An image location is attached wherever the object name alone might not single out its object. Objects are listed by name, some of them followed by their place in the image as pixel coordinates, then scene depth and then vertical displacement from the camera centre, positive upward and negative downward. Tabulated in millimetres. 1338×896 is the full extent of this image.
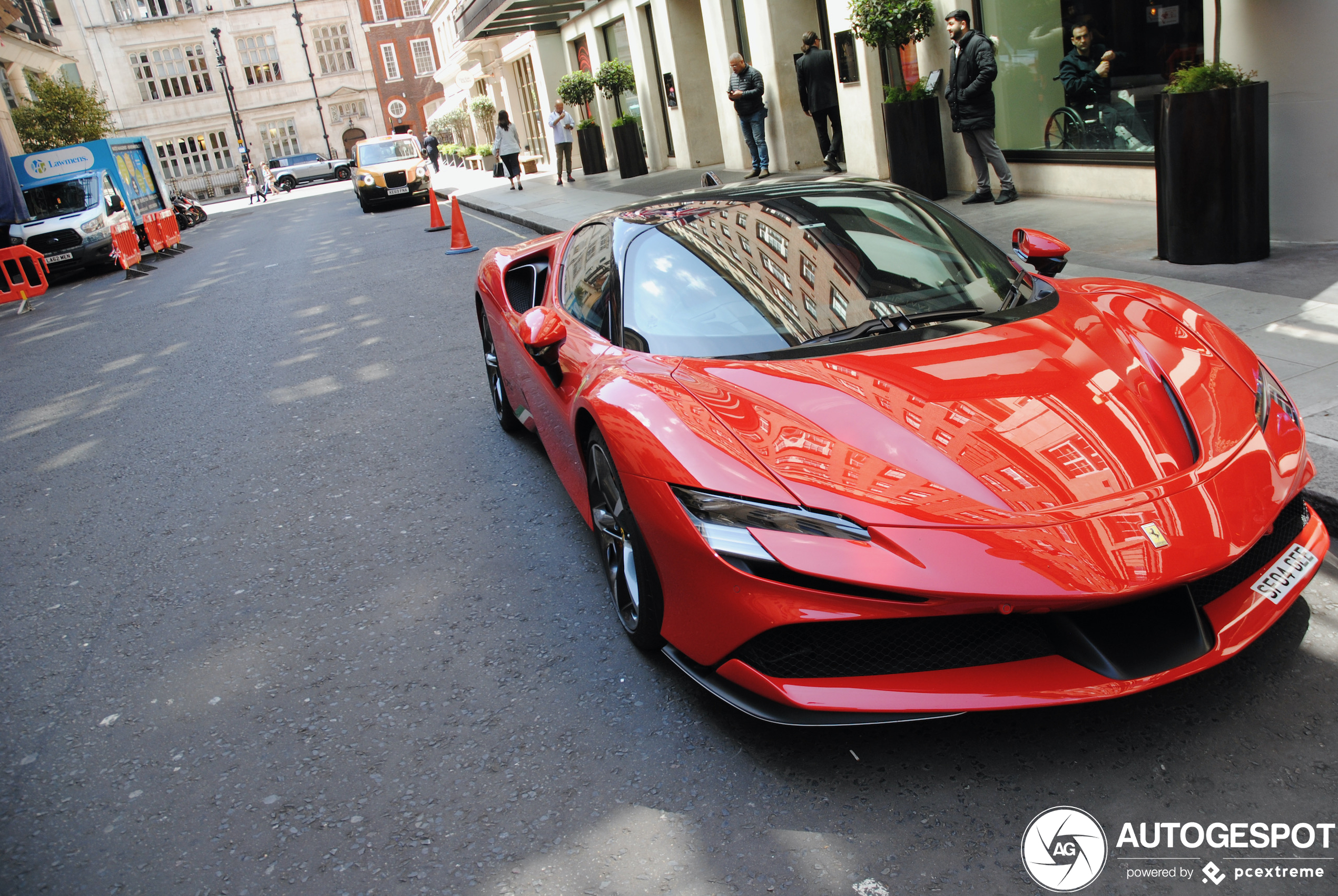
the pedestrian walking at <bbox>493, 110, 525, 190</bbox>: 22969 +217
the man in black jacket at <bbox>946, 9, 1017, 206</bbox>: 9867 -200
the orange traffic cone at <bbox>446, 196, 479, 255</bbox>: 14086 -943
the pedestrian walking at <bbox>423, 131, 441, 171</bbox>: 43500 +1055
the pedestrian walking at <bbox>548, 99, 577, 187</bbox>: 21953 +424
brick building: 72000 +8423
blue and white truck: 18859 +709
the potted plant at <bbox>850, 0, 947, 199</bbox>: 10828 -232
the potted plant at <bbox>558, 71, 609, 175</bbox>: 23953 +440
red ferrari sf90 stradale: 2154 -906
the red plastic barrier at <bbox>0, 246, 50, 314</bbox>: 16312 -490
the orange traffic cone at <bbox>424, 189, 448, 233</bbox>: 17920 -866
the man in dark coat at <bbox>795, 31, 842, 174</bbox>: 13906 +197
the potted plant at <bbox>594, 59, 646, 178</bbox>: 21578 -171
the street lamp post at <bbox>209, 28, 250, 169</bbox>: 57875 +5864
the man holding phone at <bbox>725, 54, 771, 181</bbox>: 15141 +158
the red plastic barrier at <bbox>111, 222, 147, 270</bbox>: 18656 -343
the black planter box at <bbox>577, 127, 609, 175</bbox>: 24328 -164
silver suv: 54031 +1286
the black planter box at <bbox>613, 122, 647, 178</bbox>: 21609 -279
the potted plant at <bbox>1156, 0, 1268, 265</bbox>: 6258 -790
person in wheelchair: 9125 -349
